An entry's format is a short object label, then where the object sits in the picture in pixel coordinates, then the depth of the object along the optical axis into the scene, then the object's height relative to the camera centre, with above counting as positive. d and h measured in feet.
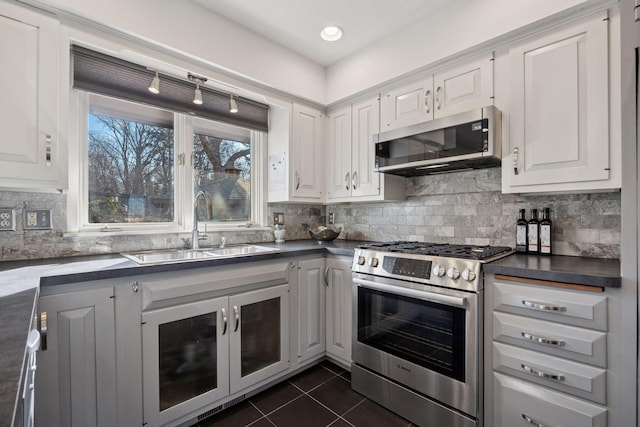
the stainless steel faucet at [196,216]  7.54 -0.12
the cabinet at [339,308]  7.64 -2.49
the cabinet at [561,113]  5.12 +1.74
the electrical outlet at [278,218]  9.75 -0.22
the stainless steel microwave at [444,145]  6.07 +1.45
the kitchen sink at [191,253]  6.62 -0.96
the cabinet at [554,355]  4.21 -2.19
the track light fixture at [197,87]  7.37 +3.14
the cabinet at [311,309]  7.54 -2.50
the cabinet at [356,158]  8.41 +1.55
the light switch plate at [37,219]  5.67 -0.13
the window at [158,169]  6.74 +1.09
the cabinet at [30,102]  4.79 +1.80
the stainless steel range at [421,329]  5.33 -2.36
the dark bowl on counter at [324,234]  8.98 -0.68
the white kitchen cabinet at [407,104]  7.34 +2.68
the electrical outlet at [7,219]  5.45 -0.12
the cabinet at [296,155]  9.02 +1.72
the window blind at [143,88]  6.20 +2.88
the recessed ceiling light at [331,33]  7.72 +4.59
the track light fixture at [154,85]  6.84 +2.83
